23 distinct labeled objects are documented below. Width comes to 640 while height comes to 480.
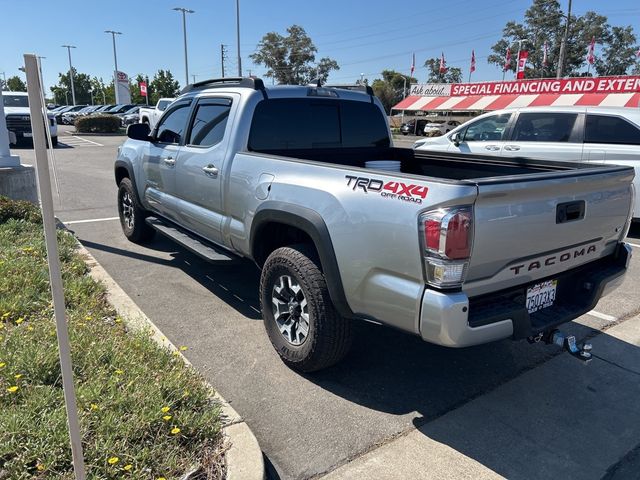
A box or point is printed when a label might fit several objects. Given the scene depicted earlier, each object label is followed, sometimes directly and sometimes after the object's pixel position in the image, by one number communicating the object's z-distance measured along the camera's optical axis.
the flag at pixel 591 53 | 42.23
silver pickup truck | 2.63
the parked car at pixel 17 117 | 18.95
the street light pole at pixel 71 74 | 73.12
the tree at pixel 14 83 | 88.45
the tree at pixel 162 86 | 74.50
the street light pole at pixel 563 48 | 37.00
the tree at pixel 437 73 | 98.31
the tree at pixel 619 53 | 74.19
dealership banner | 26.50
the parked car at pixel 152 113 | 24.93
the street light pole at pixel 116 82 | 50.03
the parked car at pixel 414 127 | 41.90
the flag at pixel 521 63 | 39.16
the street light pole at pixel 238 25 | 45.37
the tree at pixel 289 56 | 80.56
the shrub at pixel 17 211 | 6.82
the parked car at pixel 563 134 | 7.48
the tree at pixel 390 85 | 72.68
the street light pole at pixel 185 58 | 50.38
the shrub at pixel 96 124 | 30.62
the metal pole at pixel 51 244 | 1.91
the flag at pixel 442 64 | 59.04
